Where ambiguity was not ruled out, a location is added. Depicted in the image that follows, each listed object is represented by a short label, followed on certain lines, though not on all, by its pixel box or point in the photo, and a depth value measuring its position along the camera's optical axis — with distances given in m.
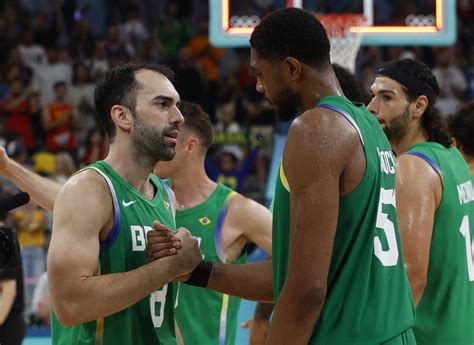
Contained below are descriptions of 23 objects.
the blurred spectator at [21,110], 15.00
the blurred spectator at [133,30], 16.73
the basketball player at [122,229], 3.65
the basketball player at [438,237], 4.61
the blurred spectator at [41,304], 10.59
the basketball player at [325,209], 3.17
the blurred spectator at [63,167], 12.91
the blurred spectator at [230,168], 12.61
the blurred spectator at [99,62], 15.70
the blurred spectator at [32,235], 11.25
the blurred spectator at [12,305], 7.25
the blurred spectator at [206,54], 15.75
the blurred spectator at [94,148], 13.64
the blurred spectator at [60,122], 14.76
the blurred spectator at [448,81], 14.63
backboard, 9.85
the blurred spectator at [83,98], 15.23
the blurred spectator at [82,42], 16.44
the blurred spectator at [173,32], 16.25
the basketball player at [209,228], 5.49
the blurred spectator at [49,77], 15.52
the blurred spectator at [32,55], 16.28
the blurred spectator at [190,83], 14.63
